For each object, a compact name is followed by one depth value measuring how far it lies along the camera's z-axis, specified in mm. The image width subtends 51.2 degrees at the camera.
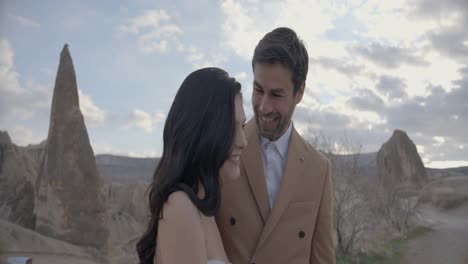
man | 2260
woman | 1533
